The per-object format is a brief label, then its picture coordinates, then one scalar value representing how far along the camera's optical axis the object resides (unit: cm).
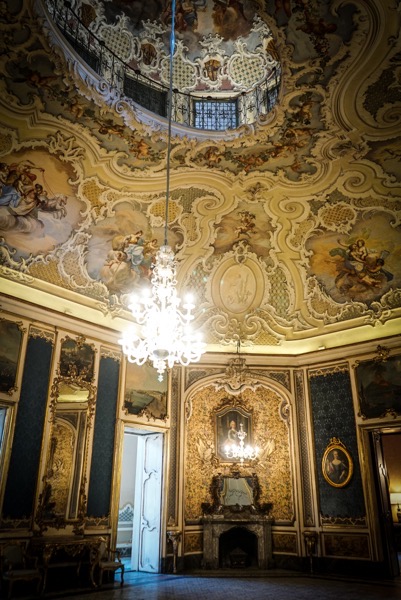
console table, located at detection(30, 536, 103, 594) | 805
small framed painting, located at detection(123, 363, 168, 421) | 1079
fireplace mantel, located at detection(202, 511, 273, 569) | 1069
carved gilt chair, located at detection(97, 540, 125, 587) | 863
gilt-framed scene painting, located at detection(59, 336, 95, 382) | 983
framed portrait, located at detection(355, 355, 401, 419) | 1054
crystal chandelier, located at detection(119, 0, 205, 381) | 703
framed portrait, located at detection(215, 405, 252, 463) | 1164
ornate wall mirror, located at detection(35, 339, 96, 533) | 889
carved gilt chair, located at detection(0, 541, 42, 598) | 737
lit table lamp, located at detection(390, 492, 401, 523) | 1511
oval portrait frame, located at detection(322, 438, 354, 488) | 1069
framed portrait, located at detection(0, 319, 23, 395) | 867
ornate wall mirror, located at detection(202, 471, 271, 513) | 1109
